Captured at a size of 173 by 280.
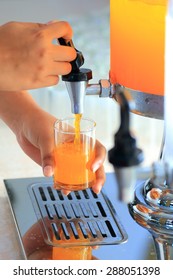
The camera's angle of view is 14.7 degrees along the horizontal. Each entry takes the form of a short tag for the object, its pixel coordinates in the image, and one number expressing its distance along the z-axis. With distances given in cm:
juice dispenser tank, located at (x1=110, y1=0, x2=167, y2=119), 86
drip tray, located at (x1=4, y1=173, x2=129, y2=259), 94
